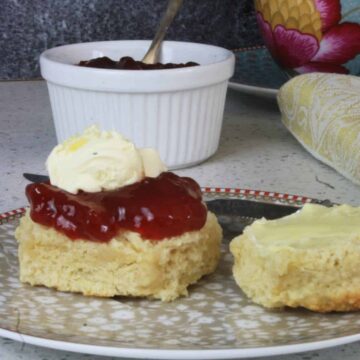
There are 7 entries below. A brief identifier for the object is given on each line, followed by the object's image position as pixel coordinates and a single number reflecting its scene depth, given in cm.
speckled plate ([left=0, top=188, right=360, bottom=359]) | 35
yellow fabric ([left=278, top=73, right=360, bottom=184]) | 53
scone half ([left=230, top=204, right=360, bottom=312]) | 37
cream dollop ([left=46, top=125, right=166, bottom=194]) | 40
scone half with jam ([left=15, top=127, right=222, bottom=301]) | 39
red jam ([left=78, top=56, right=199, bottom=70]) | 54
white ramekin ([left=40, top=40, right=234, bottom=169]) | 52
